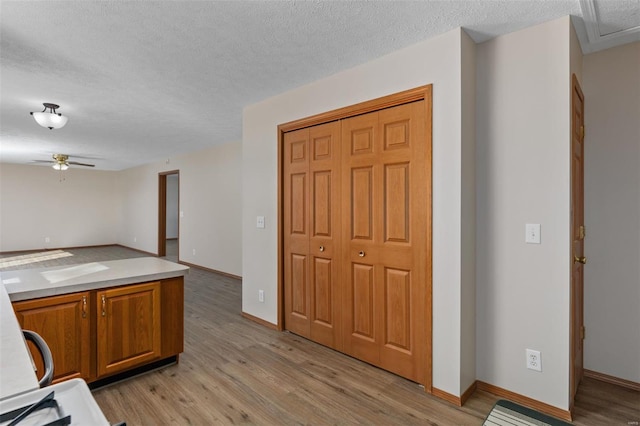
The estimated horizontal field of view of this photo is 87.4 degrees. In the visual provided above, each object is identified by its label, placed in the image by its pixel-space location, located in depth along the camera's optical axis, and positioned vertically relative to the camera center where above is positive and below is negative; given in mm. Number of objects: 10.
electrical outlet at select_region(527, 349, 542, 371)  2140 -945
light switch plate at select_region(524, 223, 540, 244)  2154 -125
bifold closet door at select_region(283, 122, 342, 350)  2961 -172
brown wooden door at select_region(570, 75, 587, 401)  2109 -140
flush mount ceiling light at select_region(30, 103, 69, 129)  3285 +932
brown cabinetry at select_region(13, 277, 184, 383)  2035 -772
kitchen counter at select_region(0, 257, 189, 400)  858 -426
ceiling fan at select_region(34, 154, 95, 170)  6137 +952
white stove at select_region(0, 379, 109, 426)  699 -432
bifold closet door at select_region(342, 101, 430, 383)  2400 -186
